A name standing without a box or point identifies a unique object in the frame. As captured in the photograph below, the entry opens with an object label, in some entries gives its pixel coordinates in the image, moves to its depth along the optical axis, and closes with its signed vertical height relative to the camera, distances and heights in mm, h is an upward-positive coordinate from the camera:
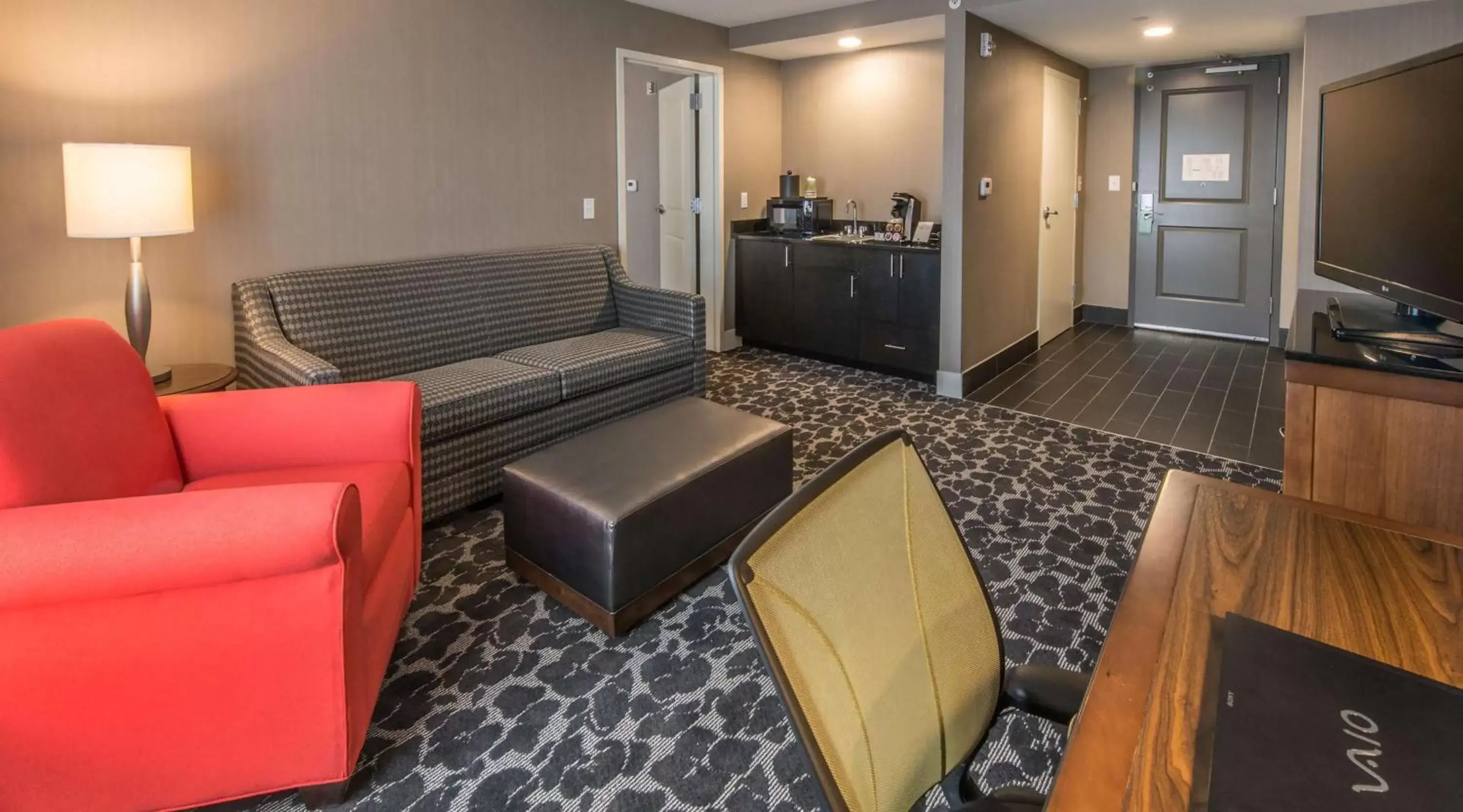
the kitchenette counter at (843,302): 5012 -10
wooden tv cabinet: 1781 -308
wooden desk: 713 -352
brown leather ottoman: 2262 -591
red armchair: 1400 -580
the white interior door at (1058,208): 5820 +677
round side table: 2707 -256
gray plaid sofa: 3086 -179
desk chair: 771 -360
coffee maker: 5453 +578
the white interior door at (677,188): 5773 +819
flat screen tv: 1702 +279
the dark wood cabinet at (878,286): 5102 +87
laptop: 653 -378
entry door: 5898 +740
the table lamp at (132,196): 2502 +336
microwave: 5820 +603
